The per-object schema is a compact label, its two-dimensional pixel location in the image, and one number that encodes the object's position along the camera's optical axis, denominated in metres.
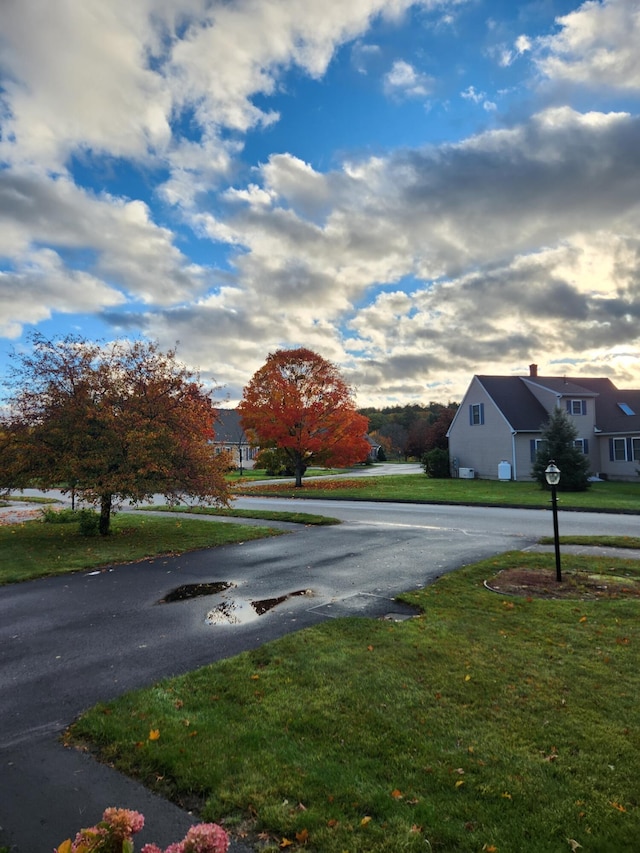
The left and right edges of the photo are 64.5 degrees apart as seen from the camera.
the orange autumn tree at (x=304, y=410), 29.67
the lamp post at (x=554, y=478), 8.17
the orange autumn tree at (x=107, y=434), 12.24
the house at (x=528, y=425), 32.66
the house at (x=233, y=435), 60.16
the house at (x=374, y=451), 71.75
